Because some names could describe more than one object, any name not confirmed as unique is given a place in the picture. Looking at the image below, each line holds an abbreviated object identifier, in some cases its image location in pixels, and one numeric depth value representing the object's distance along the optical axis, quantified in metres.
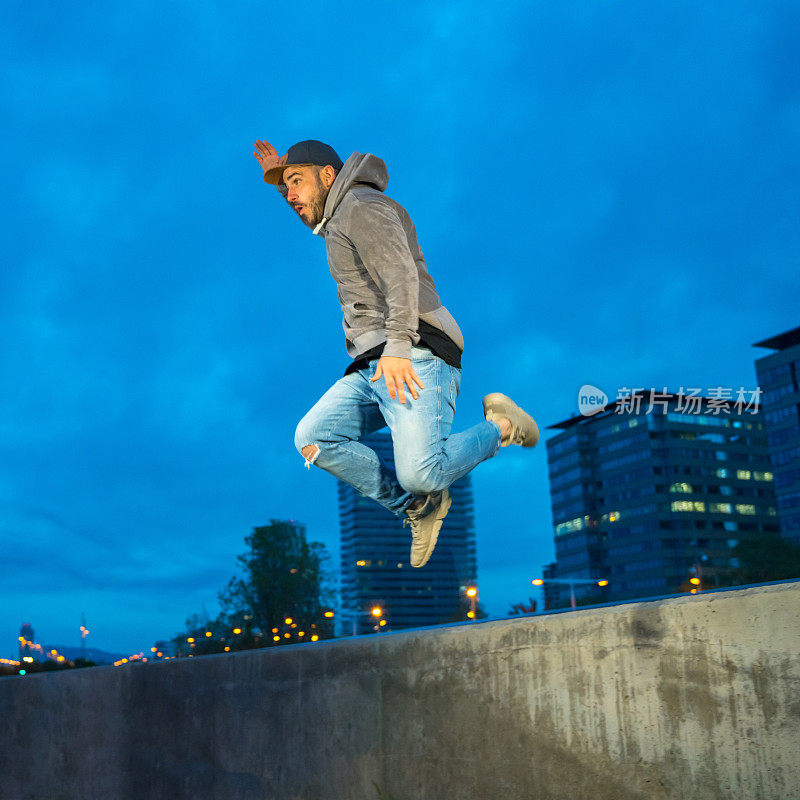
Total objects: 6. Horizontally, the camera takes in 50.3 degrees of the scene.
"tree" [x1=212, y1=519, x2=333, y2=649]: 73.69
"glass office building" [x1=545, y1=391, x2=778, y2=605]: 138.50
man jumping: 4.05
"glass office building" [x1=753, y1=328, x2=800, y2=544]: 102.81
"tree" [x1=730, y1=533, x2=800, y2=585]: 68.81
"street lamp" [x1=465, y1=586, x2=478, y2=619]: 35.31
